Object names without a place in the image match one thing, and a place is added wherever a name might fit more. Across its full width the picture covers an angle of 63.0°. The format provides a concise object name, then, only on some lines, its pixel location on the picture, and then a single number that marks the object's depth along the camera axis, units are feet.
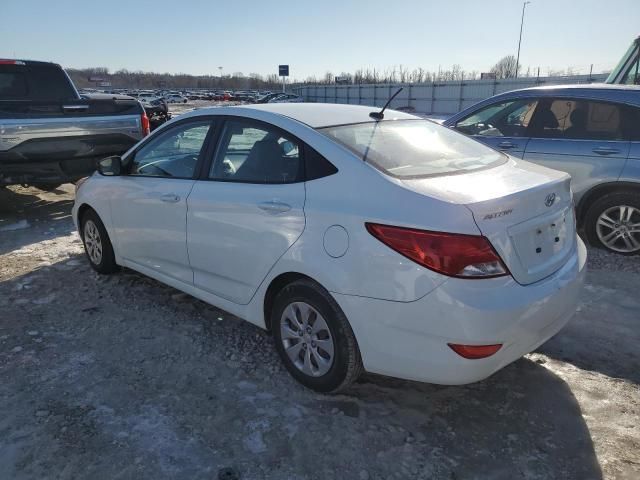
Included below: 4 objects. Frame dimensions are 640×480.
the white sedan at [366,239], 7.89
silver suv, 17.20
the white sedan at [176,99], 189.28
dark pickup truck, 21.22
